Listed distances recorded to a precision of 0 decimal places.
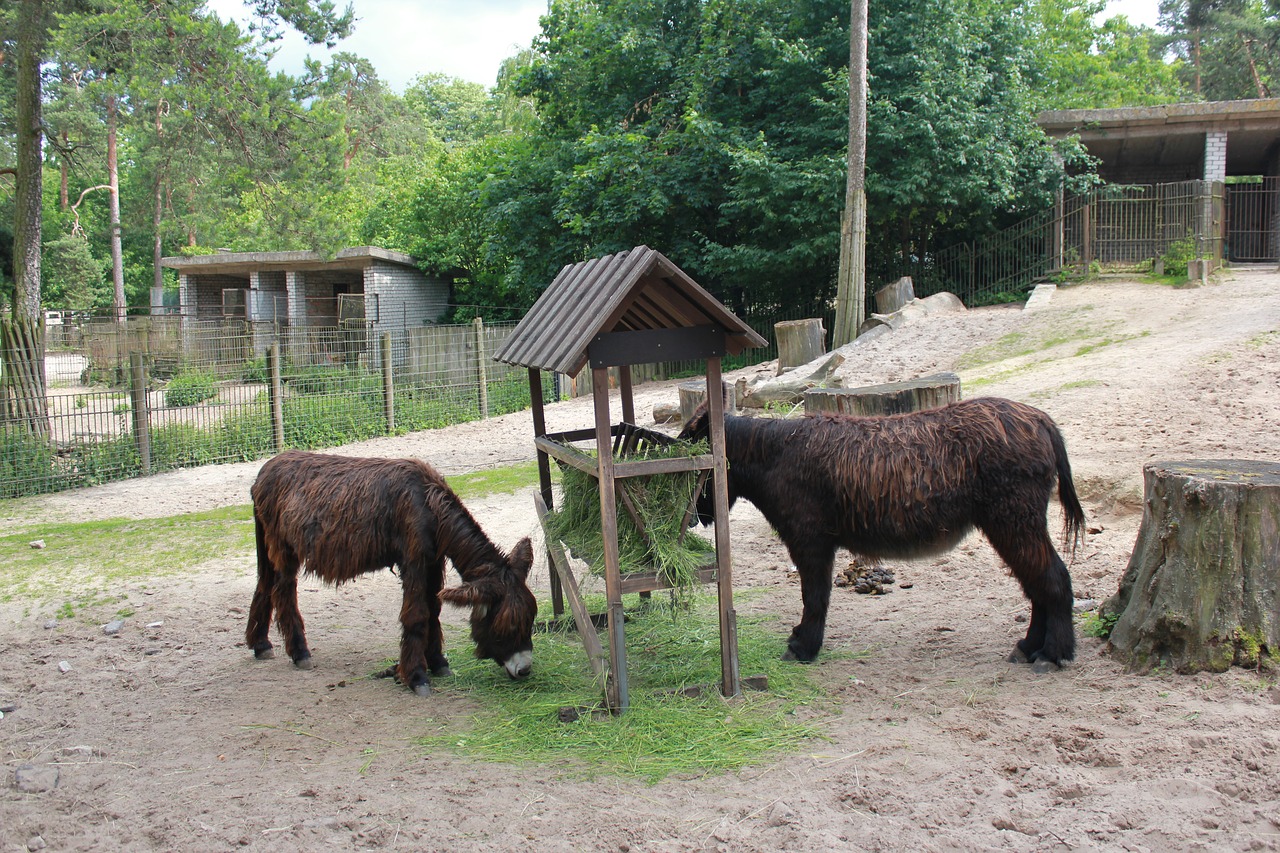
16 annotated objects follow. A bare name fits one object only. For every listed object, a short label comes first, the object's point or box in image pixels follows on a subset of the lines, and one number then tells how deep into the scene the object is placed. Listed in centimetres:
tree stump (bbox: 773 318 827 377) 1445
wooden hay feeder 425
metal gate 1998
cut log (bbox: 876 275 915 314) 1723
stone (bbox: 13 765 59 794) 382
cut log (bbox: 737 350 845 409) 1124
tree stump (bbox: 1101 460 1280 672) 404
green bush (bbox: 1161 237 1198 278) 1623
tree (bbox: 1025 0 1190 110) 2555
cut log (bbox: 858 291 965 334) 1522
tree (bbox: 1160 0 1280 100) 3625
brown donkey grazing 484
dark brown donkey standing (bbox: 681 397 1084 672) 457
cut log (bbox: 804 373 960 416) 679
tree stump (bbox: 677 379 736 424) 1017
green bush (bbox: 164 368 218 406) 1318
